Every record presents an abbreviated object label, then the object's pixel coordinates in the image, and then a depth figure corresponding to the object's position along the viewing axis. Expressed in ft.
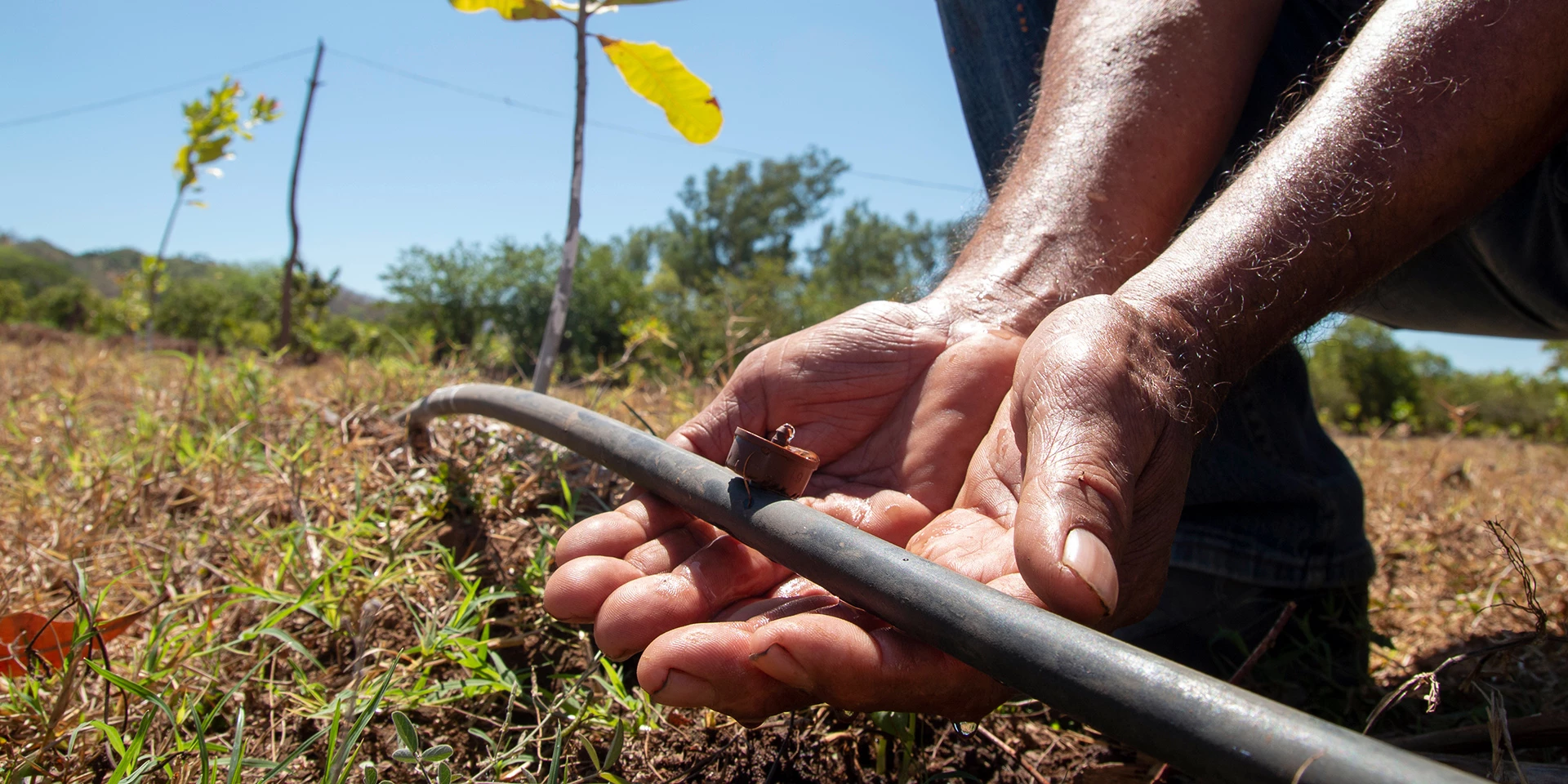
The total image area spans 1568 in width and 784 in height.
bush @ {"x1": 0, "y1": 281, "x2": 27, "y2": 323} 54.44
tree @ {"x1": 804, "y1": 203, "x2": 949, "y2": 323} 103.09
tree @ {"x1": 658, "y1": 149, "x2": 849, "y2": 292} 115.85
